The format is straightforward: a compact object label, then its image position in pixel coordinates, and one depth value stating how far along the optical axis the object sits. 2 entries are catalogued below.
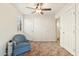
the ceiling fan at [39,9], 1.86
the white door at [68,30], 1.66
